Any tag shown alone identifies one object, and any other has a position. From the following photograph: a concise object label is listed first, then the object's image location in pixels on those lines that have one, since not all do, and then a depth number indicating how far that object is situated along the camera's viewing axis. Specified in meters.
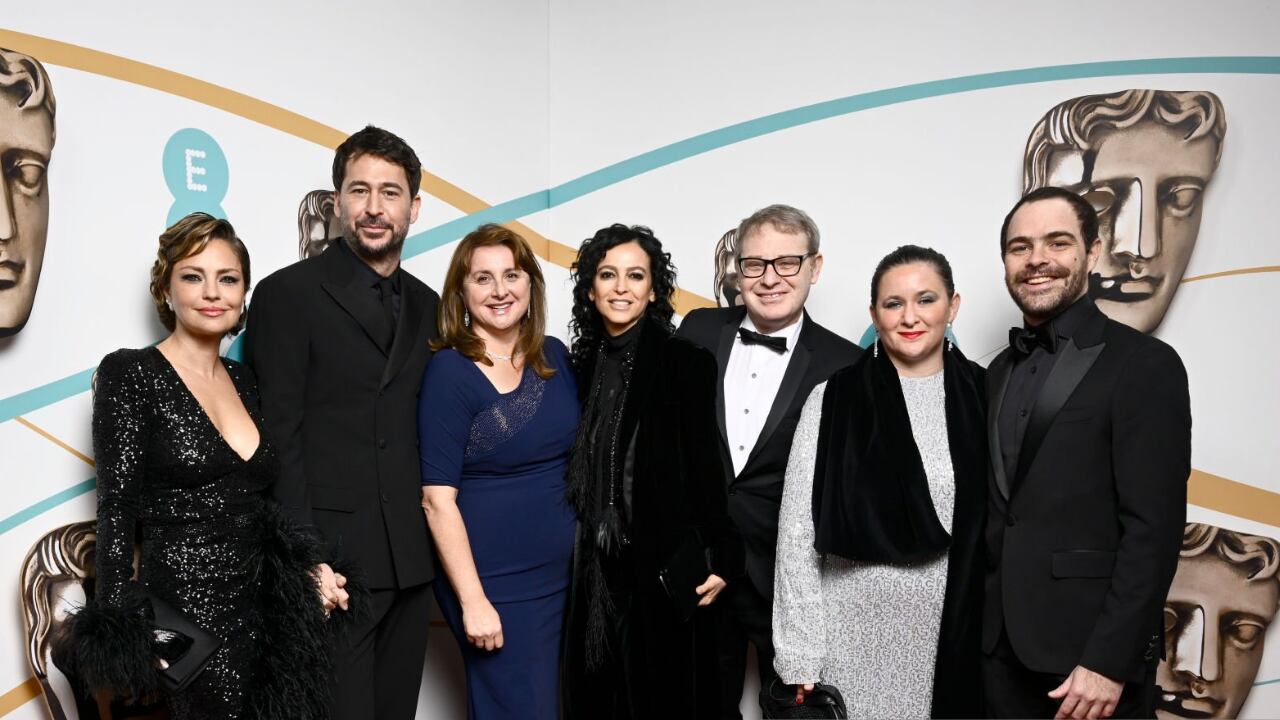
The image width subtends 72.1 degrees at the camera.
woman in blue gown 2.52
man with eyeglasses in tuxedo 2.72
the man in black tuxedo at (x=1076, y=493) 2.07
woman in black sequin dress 2.01
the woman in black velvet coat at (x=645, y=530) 2.50
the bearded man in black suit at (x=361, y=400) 2.47
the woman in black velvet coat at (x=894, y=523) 2.25
